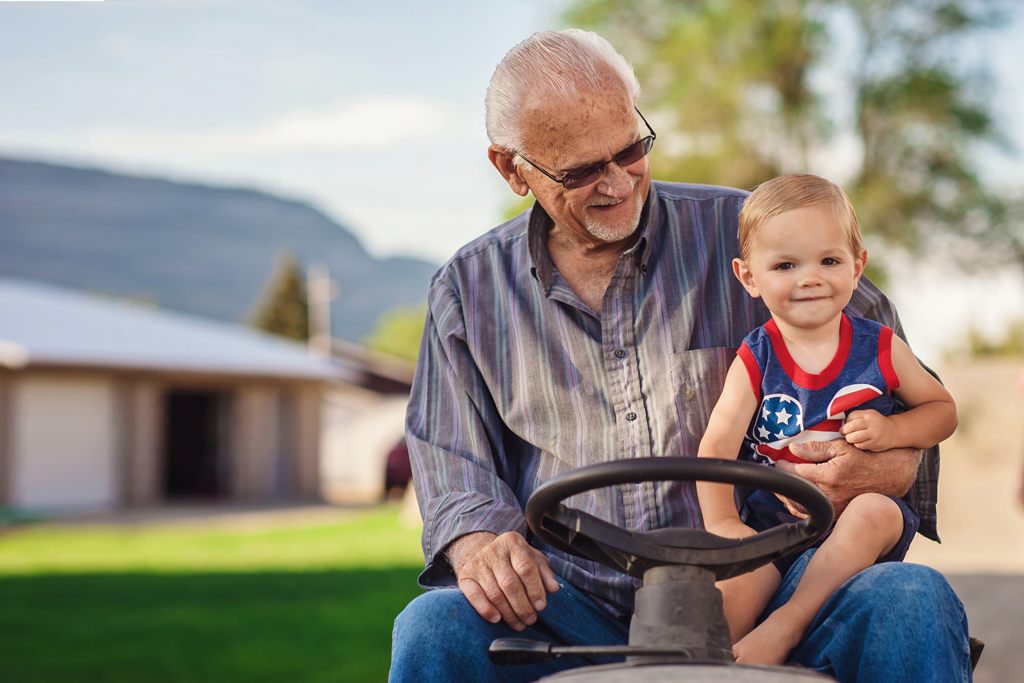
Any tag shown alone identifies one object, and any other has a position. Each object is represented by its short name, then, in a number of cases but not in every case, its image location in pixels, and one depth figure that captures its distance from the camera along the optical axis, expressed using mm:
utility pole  41250
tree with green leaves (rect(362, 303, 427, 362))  90250
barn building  17078
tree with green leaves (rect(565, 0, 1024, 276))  14758
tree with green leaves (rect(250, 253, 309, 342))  69188
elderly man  1939
